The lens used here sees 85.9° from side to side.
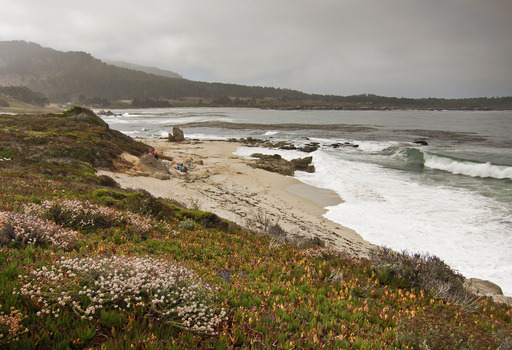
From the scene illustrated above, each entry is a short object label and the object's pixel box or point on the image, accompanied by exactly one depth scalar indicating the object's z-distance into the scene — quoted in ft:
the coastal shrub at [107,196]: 28.24
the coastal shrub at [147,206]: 28.32
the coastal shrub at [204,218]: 30.58
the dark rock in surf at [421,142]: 148.46
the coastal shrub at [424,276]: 18.20
